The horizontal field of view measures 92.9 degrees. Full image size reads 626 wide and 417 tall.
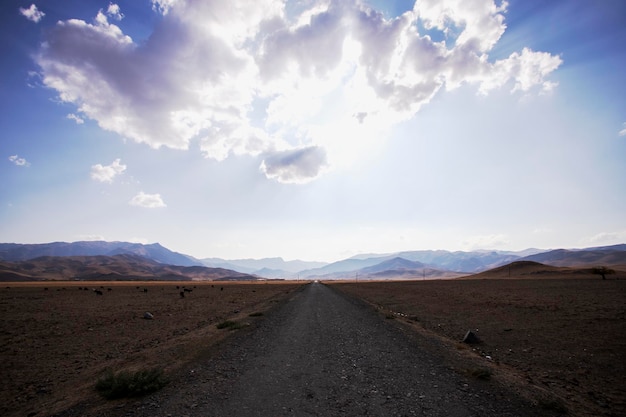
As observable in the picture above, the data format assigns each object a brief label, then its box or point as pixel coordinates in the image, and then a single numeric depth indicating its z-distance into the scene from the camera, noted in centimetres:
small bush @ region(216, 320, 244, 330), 1772
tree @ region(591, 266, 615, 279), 7228
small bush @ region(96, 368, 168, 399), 756
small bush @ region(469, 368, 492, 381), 845
